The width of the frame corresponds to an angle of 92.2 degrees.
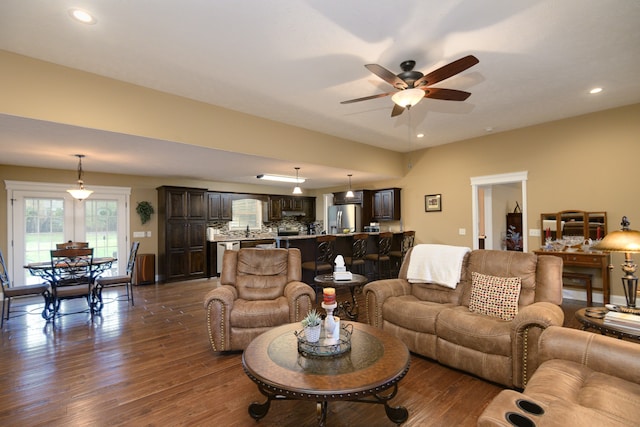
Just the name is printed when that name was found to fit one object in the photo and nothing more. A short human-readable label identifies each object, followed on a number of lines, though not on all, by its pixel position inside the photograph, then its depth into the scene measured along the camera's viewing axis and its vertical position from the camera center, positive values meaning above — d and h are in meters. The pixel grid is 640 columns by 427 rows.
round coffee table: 1.63 -0.90
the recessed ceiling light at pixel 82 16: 2.35 +1.60
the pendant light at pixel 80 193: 5.17 +0.47
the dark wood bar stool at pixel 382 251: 6.07 -0.72
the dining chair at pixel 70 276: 4.16 -0.80
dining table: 4.21 -0.75
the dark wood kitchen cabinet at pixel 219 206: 7.90 +0.33
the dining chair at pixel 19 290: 4.14 -0.93
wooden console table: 4.49 -0.73
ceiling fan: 2.54 +1.22
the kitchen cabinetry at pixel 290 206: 8.99 +0.36
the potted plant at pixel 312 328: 2.12 -0.77
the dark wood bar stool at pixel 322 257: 5.23 -0.76
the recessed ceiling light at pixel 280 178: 6.82 +0.91
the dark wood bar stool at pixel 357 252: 5.70 -0.71
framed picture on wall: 6.80 +0.28
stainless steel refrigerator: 7.90 -0.04
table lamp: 2.25 -0.26
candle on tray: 2.17 -0.57
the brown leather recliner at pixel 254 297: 3.14 -0.87
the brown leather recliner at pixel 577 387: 1.36 -0.91
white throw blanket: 3.26 -0.55
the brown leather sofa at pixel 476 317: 2.34 -0.92
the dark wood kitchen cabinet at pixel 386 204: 7.42 +0.29
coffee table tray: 2.03 -0.88
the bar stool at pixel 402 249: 6.54 -0.76
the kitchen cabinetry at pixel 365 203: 7.81 +0.35
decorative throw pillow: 2.73 -0.75
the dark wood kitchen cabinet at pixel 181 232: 6.89 -0.30
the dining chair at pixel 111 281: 4.71 -0.95
